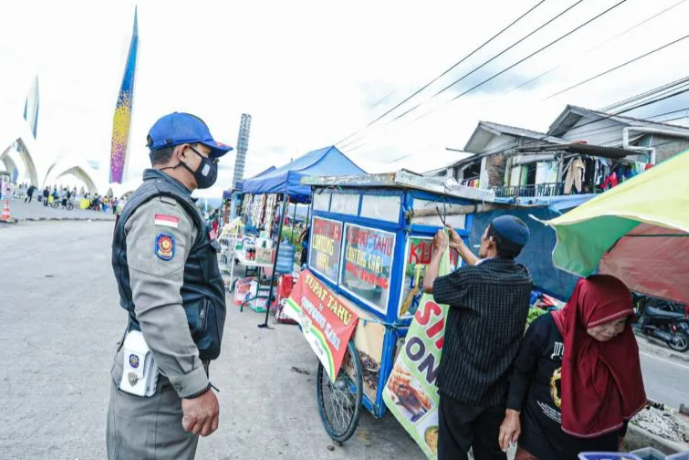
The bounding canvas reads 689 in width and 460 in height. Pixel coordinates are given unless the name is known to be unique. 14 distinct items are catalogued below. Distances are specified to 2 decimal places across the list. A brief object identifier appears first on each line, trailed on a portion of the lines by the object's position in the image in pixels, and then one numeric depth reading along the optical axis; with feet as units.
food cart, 8.98
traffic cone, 47.57
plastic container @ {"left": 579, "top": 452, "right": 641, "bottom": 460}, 5.16
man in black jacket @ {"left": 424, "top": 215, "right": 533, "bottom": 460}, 6.56
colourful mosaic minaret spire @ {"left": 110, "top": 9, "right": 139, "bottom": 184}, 163.53
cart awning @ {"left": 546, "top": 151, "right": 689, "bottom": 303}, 3.97
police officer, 4.29
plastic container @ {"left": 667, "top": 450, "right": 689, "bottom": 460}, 5.27
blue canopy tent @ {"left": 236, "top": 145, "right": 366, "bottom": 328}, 21.79
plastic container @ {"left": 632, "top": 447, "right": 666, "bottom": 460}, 5.68
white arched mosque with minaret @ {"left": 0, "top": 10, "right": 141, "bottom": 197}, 133.28
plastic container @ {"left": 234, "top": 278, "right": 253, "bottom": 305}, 23.55
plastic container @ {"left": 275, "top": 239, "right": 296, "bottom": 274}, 23.04
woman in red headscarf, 5.79
